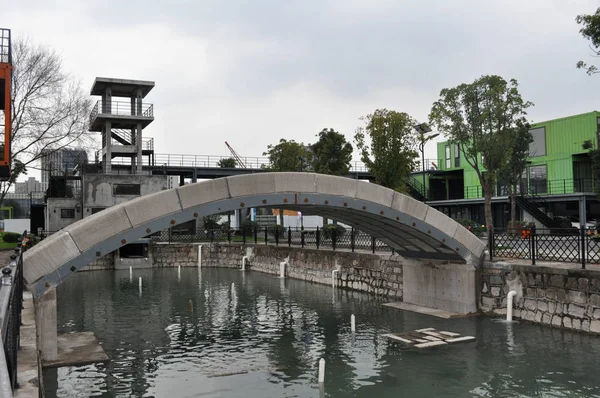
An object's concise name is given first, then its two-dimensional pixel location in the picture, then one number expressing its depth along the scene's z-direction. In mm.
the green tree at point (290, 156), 47969
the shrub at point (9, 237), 42219
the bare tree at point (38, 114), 34188
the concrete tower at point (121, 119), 43281
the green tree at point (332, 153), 43719
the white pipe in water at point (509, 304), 16203
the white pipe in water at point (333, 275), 25661
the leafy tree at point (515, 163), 37622
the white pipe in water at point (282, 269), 30822
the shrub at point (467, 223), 34769
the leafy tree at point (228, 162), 84500
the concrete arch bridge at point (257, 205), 11641
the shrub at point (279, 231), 36369
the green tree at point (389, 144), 37031
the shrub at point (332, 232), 28119
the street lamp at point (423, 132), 36472
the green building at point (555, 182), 40344
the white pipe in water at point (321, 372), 10785
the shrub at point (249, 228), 43753
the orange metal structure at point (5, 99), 22094
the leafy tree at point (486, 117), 32750
